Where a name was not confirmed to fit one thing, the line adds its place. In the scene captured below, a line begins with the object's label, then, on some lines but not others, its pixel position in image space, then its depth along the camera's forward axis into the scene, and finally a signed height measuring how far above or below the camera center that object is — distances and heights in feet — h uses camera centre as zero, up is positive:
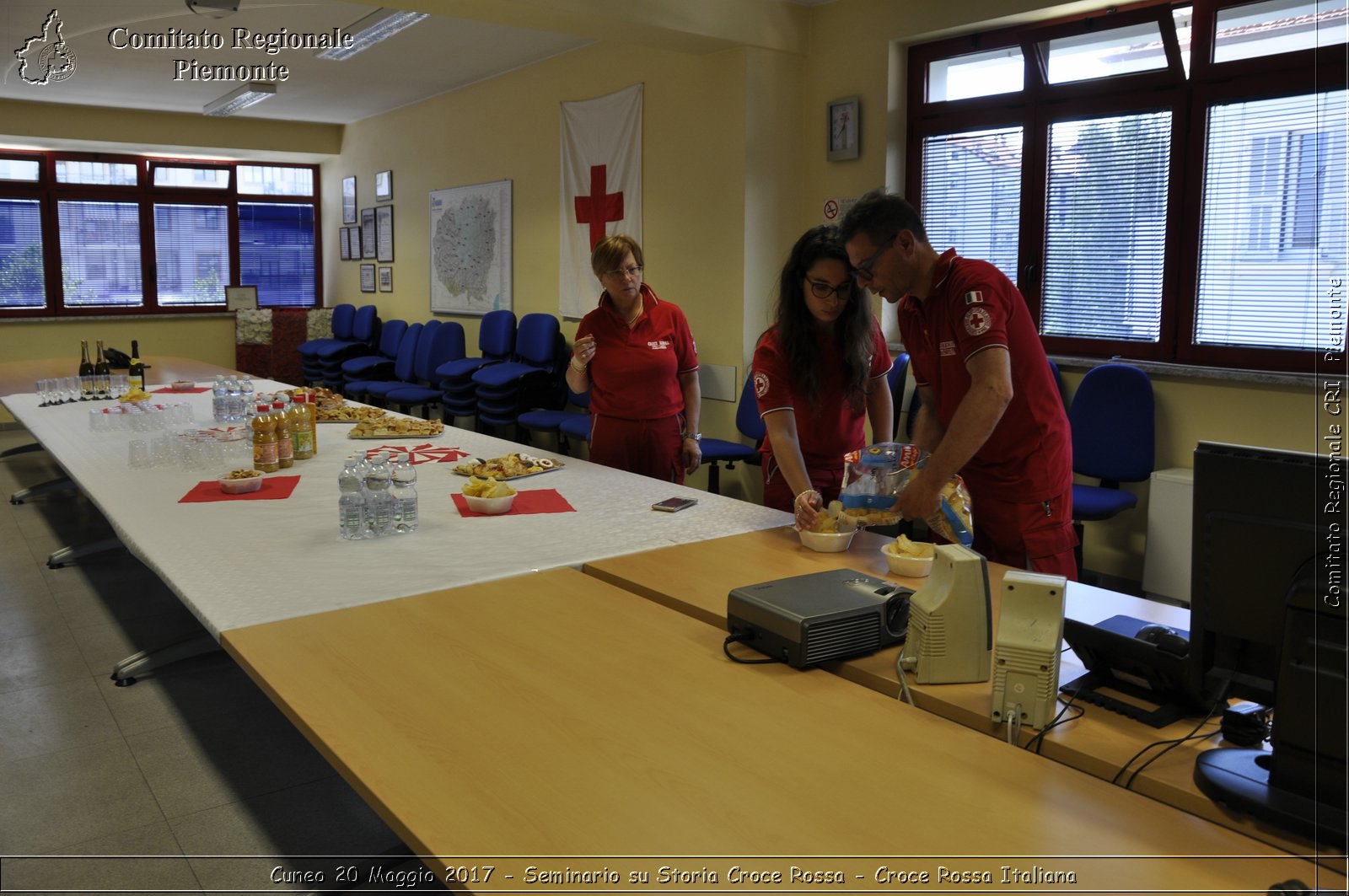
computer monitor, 3.89 -1.17
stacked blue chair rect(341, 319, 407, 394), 28.63 -0.99
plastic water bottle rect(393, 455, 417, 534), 8.63 -1.49
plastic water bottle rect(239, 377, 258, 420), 14.70 -1.10
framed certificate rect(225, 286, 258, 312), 33.60 +0.96
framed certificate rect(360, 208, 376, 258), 31.96 +3.04
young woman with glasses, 8.79 -0.36
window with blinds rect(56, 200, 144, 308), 31.60 +2.29
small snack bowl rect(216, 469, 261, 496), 10.07 -1.57
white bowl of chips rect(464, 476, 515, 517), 9.23 -1.55
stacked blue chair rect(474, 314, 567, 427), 22.06 -1.09
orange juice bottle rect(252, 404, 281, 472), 11.00 -1.26
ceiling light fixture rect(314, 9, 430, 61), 18.30 +5.73
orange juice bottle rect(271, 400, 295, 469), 11.44 -1.31
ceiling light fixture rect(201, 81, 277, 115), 24.73 +6.02
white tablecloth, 7.06 -1.77
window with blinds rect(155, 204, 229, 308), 33.35 +2.44
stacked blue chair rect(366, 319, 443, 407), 26.45 -1.16
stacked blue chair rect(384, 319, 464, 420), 25.57 -0.73
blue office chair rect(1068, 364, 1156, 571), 13.53 -1.29
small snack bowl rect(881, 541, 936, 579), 7.23 -1.68
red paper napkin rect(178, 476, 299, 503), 9.89 -1.67
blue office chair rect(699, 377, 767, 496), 17.21 -2.02
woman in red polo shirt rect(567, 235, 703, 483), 11.96 -0.59
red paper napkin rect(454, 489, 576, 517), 9.51 -1.70
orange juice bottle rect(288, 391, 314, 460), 11.99 -1.25
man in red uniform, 7.59 -0.38
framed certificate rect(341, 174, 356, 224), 33.01 +4.25
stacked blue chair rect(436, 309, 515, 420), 23.54 -0.85
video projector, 5.70 -1.66
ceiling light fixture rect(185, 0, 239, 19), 14.74 +4.76
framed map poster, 25.18 +2.09
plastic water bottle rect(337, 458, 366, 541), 8.41 -1.50
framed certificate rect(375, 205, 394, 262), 30.86 +2.93
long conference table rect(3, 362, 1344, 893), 3.84 -1.97
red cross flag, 20.61 +3.17
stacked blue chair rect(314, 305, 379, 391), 30.25 -0.59
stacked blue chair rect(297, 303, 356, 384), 31.04 -0.51
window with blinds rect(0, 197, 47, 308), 30.55 +2.12
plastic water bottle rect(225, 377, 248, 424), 14.92 -1.21
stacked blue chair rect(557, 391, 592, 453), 19.44 -1.93
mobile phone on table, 9.64 -1.69
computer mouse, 4.93 -1.52
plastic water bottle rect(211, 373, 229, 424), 14.90 -1.18
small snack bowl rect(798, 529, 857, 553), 7.97 -1.67
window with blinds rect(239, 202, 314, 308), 34.83 +2.64
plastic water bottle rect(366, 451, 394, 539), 8.46 -1.49
